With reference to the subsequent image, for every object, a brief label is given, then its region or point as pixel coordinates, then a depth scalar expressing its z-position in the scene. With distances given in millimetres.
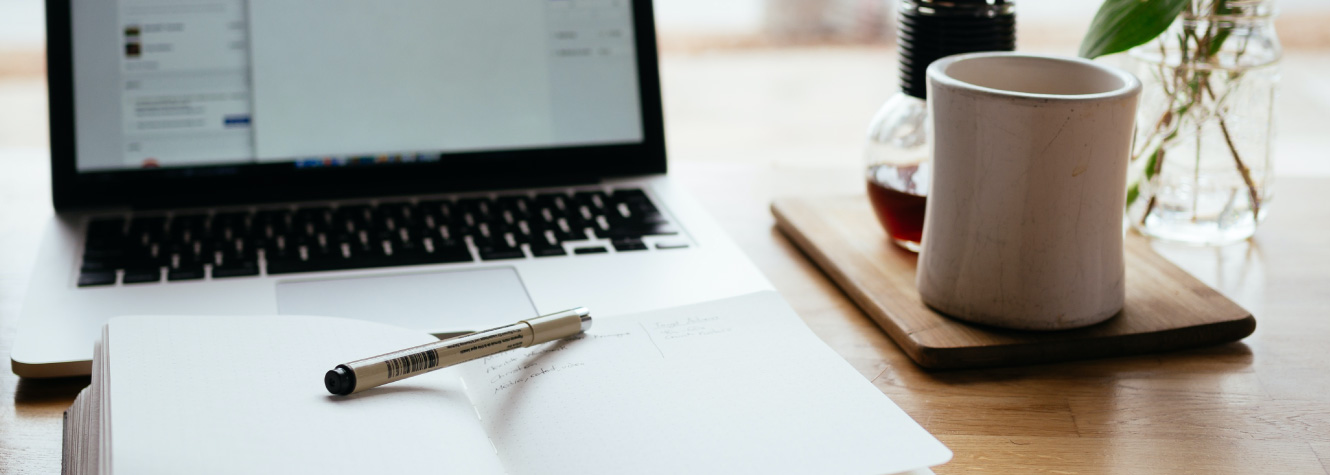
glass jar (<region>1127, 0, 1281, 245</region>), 692
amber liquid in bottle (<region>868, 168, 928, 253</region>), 692
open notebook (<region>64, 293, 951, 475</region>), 402
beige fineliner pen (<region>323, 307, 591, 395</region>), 446
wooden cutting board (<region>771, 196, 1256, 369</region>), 575
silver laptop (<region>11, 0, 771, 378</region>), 667
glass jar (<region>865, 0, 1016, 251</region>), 665
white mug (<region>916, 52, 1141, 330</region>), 524
